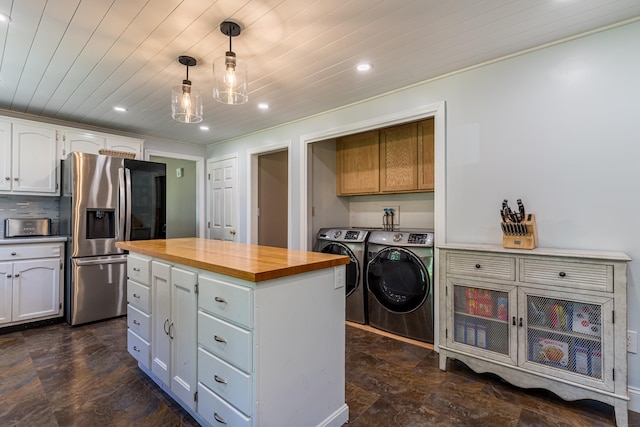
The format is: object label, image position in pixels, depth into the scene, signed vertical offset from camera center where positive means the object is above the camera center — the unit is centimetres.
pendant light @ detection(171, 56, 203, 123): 220 +80
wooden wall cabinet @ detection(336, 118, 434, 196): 331 +62
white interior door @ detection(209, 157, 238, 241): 474 +25
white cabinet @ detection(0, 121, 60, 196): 327 +60
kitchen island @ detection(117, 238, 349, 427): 139 -59
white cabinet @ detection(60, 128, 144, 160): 364 +88
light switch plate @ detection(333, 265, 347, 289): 173 -34
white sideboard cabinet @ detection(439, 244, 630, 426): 177 -65
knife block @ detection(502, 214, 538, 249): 210 -13
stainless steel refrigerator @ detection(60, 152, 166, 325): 335 -10
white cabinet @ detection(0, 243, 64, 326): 310 -68
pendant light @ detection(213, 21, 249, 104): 186 +84
